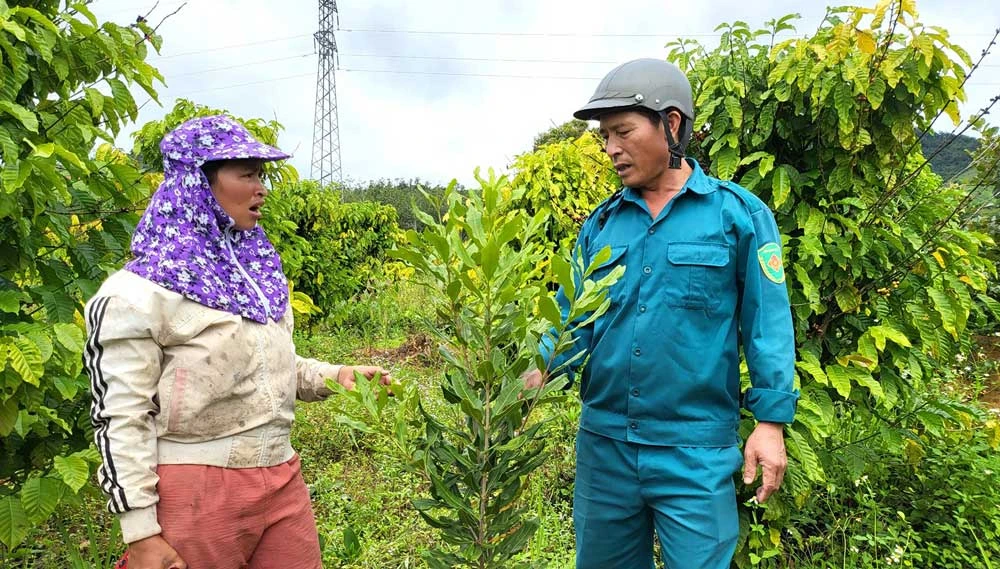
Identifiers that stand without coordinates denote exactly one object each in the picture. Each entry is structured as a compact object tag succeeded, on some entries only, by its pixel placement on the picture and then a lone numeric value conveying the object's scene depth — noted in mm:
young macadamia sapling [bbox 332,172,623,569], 1328
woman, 1544
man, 1791
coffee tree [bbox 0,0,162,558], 1752
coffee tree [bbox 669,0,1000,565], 2477
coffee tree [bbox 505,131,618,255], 5617
